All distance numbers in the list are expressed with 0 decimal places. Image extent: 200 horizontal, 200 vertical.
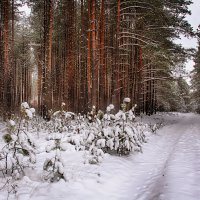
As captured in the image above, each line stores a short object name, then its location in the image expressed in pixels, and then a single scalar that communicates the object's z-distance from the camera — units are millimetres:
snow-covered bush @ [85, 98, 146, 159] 6957
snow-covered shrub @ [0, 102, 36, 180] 4867
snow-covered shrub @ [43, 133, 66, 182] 4844
